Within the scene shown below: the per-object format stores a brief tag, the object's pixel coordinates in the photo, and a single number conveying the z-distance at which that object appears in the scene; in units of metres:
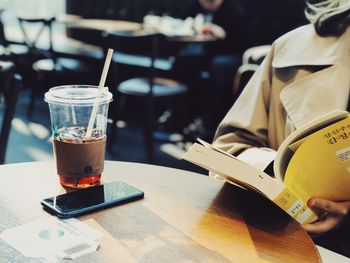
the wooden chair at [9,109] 1.58
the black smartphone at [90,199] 0.89
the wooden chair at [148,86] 3.45
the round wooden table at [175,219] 0.78
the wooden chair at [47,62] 4.65
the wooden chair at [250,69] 1.80
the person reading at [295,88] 1.36
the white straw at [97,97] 0.95
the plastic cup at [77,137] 0.98
